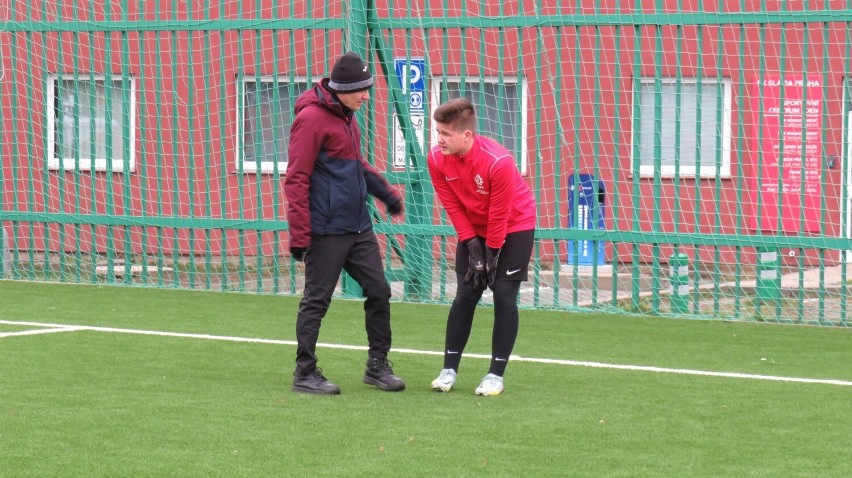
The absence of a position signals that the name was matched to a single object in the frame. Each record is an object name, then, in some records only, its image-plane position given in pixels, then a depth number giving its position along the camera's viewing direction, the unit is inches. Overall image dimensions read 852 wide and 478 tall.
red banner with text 474.9
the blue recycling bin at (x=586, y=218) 499.2
